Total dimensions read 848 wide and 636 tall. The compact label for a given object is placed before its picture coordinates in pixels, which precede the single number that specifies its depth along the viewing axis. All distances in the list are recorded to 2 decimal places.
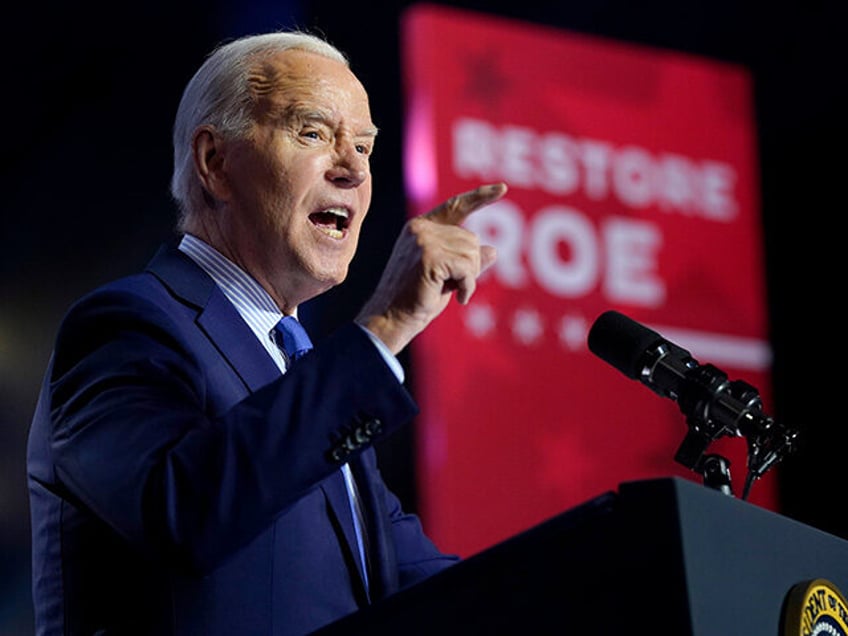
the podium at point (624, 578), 3.84
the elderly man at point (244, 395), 4.04
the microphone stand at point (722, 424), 4.14
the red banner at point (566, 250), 6.56
